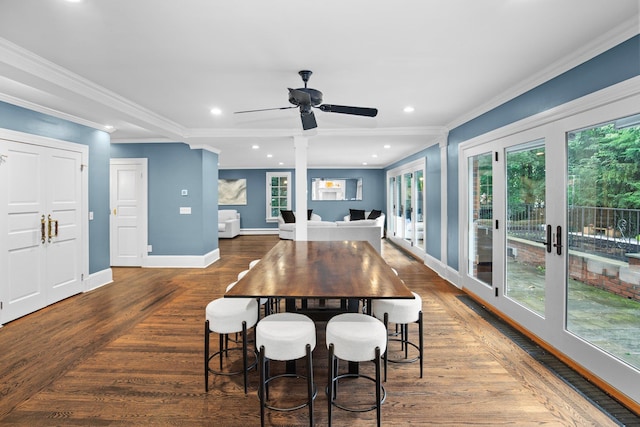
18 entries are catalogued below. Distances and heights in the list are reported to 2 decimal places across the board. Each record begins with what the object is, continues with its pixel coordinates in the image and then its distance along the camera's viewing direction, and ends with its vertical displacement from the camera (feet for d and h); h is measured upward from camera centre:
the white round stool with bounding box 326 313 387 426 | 5.87 -2.38
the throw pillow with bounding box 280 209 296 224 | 33.83 -0.44
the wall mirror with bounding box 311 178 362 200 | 37.35 +2.78
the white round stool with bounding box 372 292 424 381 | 7.49 -2.27
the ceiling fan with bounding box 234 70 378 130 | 8.61 +2.95
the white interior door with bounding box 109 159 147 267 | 19.85 +0.36
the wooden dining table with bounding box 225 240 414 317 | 6.00 -1.39
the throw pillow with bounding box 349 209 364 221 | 34.24 -0.15
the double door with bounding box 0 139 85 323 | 11.32 -0.48
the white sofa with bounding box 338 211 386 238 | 21.04 -0.68
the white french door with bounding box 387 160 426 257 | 23.07 +0.47
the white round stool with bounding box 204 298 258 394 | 7.13 -2.34
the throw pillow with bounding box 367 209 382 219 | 32.68 -0.15
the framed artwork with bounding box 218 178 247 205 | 37.35 +2.47
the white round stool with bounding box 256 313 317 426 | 5.88 -2.40
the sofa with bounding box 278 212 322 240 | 30.58 -1.60
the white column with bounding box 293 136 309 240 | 17.03 +1.02
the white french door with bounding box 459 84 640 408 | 7.06 -0.61
